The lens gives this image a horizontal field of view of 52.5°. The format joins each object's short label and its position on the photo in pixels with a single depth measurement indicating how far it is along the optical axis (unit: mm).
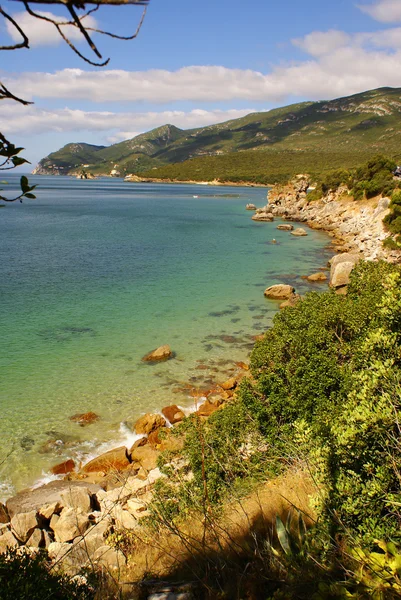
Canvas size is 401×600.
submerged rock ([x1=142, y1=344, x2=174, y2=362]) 21141
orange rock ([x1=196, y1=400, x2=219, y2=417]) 16523
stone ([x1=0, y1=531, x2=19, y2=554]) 9253
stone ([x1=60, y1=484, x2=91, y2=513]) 11117
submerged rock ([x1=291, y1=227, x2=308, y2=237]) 60219
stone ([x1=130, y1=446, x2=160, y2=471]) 14094
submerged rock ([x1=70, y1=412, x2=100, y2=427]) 16219
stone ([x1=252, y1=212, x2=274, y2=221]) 77625
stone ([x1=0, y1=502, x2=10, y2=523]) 10992
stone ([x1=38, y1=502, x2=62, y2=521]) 10734
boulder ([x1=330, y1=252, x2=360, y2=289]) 31095
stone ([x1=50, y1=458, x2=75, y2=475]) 13758
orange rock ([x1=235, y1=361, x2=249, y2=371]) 20438
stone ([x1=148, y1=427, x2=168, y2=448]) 15154
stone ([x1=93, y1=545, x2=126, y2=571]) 7120
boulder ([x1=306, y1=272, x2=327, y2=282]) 36188
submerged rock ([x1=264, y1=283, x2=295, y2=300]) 30703
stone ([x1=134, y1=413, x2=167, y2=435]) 15748
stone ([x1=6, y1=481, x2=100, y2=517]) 11250
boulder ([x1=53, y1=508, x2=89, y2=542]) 10000
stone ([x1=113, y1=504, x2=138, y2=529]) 9953
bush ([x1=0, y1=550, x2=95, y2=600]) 4371
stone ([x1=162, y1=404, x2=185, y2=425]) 16234
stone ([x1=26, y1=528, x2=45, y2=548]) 9609
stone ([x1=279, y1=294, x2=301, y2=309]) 28584
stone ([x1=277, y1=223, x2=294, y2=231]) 66500
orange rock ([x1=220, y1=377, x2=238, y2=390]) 18500
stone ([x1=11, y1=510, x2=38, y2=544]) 9750
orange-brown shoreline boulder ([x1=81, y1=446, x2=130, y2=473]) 13883
